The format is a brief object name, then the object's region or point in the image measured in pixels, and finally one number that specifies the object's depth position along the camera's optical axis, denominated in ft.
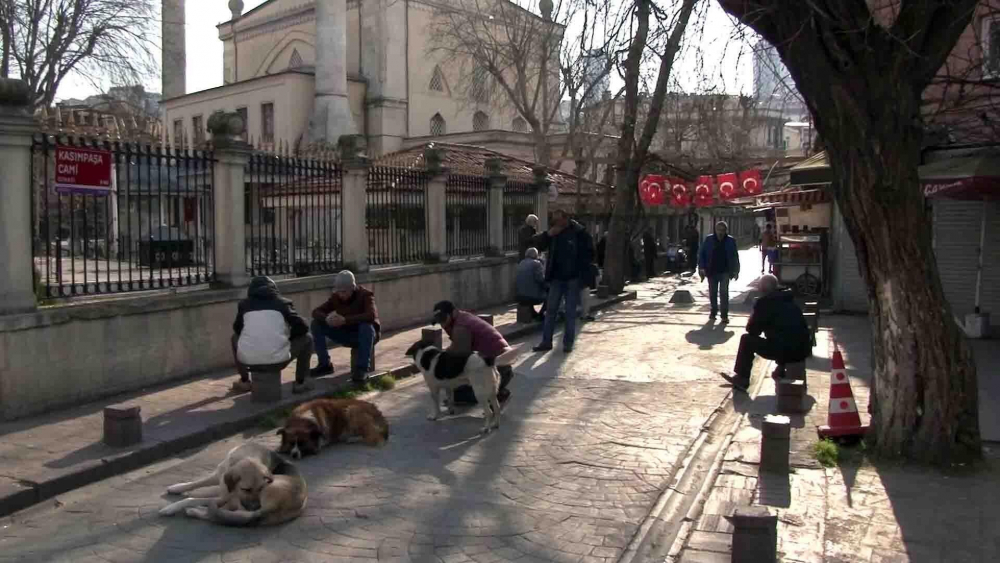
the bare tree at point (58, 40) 86.28
